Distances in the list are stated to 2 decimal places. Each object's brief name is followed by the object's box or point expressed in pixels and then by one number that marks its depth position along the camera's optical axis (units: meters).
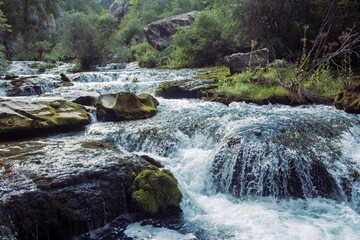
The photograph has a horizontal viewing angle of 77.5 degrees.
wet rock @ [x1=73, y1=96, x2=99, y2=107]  7.23
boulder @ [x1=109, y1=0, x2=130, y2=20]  38.59
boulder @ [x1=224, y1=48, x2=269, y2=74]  9.16
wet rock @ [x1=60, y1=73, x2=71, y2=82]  10.91
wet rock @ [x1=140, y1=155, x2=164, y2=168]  3.89
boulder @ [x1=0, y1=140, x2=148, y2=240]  2.39
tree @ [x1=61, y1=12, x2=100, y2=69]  15.93
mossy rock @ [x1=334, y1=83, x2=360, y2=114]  5.39
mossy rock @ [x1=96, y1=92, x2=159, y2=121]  6.44
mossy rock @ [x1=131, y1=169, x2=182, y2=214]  2.98
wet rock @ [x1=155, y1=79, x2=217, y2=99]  8.48
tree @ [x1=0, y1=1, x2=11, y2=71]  9.27
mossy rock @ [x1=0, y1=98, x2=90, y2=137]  4.70
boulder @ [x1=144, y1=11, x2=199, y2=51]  20.30
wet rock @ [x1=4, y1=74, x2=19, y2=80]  10.30
